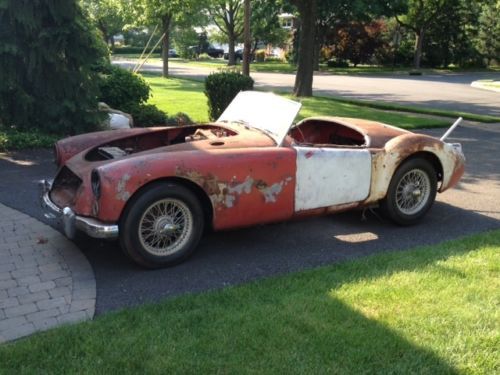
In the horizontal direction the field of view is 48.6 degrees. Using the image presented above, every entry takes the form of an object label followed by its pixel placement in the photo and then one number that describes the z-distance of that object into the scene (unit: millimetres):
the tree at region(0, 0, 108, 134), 8695
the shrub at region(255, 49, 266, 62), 53281
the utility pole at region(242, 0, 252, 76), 14188
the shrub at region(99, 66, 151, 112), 11117
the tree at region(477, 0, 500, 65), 43119
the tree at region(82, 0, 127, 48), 25877
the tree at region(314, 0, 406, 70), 32188
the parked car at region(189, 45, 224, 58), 64875
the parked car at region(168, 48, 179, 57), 63172
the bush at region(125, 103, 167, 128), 10742
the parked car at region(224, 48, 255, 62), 51675
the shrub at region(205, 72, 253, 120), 11578
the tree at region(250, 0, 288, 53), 36219
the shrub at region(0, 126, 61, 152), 8570
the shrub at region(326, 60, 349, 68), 42438
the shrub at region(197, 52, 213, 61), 58019
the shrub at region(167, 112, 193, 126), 10555
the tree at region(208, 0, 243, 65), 41250
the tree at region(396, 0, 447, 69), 40875
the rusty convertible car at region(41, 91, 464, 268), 4141
